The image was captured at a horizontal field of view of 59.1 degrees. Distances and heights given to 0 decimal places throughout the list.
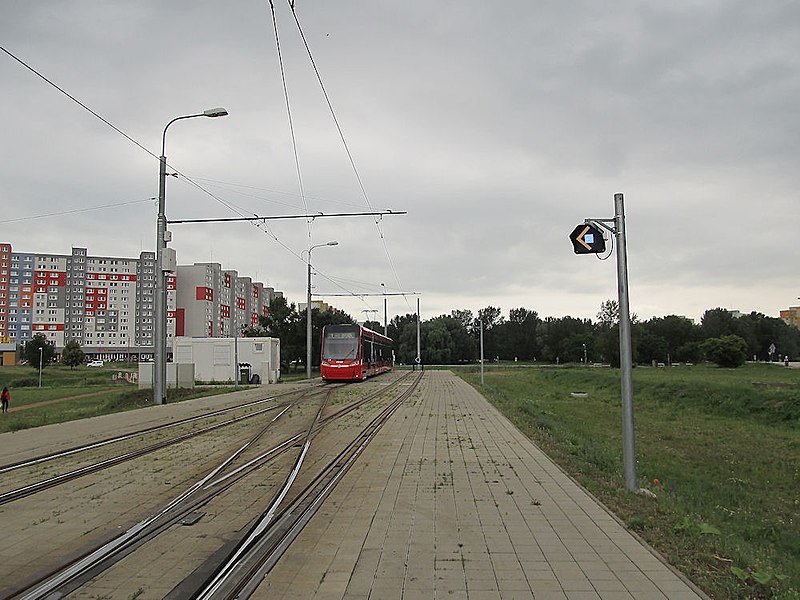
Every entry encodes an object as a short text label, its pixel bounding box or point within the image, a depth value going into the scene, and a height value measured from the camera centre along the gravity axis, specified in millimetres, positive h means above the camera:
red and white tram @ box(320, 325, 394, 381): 38844 -205
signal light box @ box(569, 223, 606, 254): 8938 +1346
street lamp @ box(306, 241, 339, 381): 46438 -59
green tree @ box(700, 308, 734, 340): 104250 +3578
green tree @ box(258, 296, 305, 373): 64125 +1888
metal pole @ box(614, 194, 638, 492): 8766 -217
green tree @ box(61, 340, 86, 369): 85938 -537
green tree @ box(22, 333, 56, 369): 80850 +106
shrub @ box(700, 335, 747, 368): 76688 -642
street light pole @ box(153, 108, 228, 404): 22906 +1691
